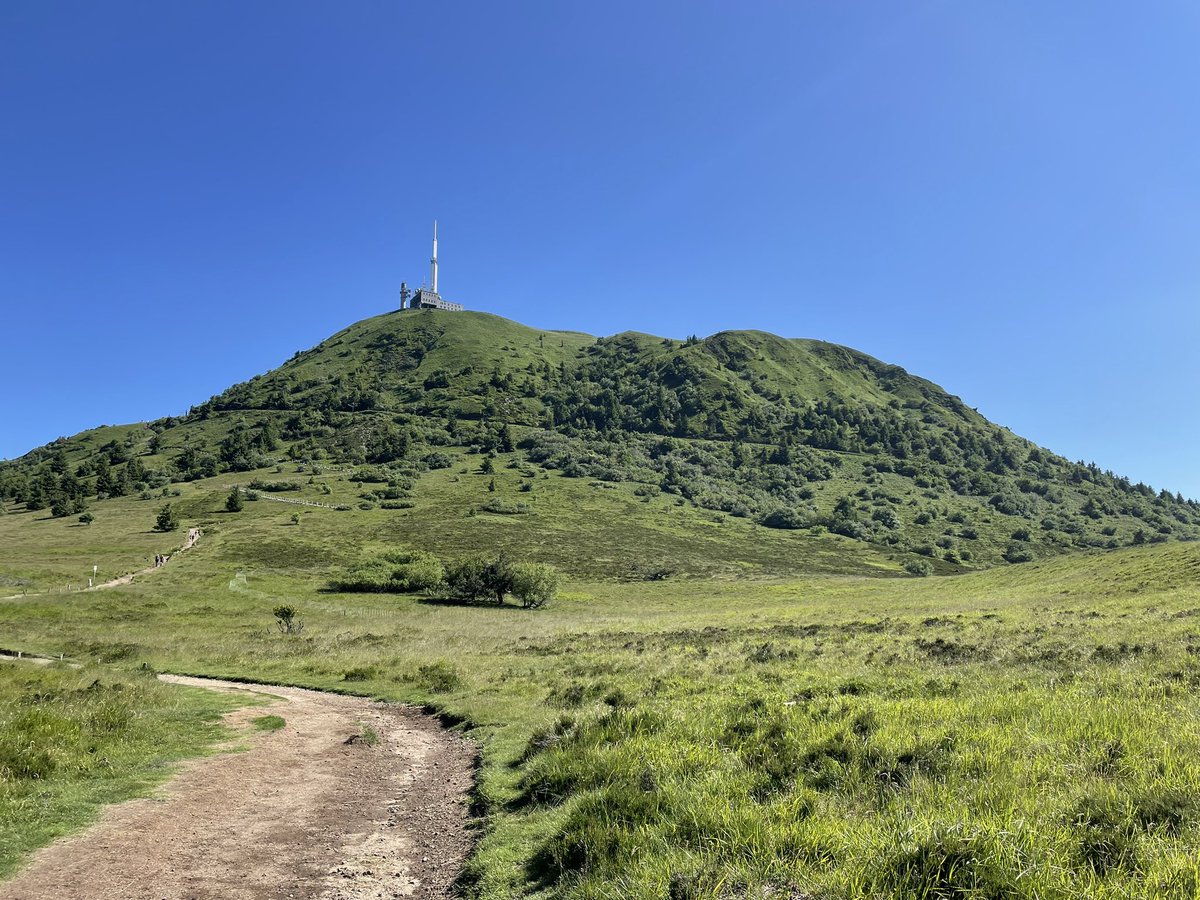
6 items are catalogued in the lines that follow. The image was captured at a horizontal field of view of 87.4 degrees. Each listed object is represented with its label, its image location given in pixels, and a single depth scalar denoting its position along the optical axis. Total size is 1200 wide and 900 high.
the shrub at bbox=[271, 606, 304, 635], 41.44
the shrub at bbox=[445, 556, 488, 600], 69.88
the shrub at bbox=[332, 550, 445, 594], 72.19
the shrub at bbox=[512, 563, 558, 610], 67.50
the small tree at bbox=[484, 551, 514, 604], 68.31
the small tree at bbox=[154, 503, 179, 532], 95.19
